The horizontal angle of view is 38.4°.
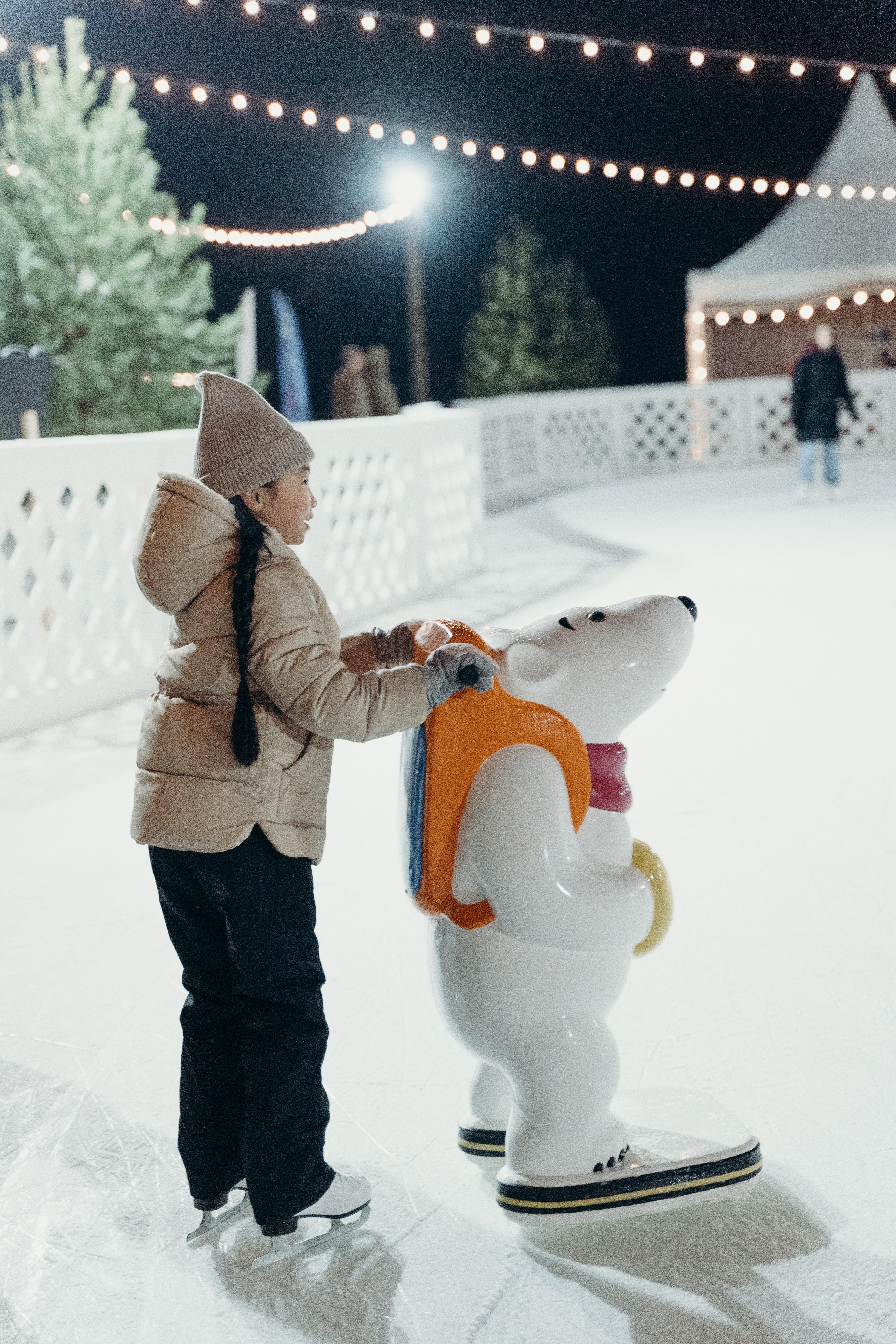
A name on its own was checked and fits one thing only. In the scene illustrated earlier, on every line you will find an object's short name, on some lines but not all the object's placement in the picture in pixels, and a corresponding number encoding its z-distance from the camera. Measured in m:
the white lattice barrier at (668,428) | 12.60
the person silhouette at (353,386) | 9.73
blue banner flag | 12.68
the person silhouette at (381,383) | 10.06
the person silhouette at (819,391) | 8.78
